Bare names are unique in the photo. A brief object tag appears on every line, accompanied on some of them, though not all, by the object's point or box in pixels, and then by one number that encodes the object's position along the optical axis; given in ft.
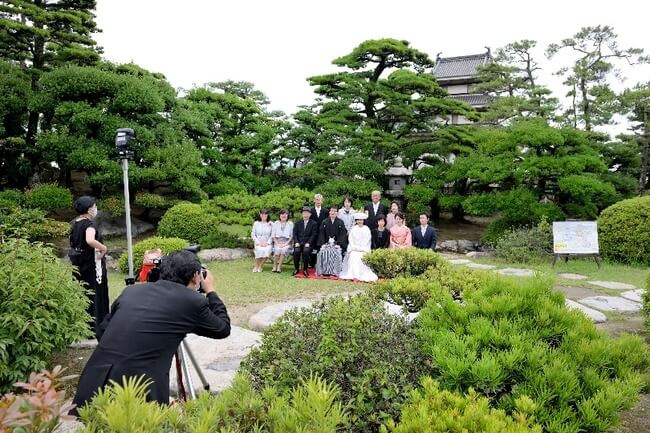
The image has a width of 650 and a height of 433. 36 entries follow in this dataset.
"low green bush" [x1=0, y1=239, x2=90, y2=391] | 10.49
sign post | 31.27
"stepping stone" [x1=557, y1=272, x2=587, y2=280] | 27.78
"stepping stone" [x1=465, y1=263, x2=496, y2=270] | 31.07
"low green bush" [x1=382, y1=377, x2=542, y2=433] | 5.16
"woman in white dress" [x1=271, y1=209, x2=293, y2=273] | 30.91
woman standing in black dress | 15.80
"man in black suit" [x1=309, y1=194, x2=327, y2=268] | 30.90
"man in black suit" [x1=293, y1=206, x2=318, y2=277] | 29.76
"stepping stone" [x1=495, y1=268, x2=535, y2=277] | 28.60
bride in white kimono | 28.35
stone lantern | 47.37
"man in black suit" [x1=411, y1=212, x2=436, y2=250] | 29.07
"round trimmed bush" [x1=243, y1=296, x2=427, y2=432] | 7.17
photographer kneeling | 7.11
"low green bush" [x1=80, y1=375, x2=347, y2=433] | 4.06
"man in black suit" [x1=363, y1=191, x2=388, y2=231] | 31.82
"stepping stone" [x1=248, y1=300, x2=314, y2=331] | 16.53
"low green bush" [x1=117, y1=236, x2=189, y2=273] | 27.94
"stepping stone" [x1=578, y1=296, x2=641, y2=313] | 20.31
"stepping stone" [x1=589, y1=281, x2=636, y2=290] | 25.11
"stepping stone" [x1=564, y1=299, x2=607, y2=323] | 18.06
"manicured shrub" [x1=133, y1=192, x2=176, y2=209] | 40.42
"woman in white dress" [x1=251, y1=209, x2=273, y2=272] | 30.45
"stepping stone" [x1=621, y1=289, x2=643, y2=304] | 22.21
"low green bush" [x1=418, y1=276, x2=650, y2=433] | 6.36
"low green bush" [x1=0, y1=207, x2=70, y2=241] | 33.06
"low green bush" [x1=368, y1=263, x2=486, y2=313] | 11.12
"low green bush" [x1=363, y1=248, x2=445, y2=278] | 19.29
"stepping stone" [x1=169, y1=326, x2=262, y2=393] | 11.59
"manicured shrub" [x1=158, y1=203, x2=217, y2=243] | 34.60
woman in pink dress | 28.86
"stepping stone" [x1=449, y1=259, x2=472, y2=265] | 33.02
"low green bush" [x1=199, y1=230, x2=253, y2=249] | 35.70
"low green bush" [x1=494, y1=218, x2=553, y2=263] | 34.30
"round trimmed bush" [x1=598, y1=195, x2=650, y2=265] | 32.58
